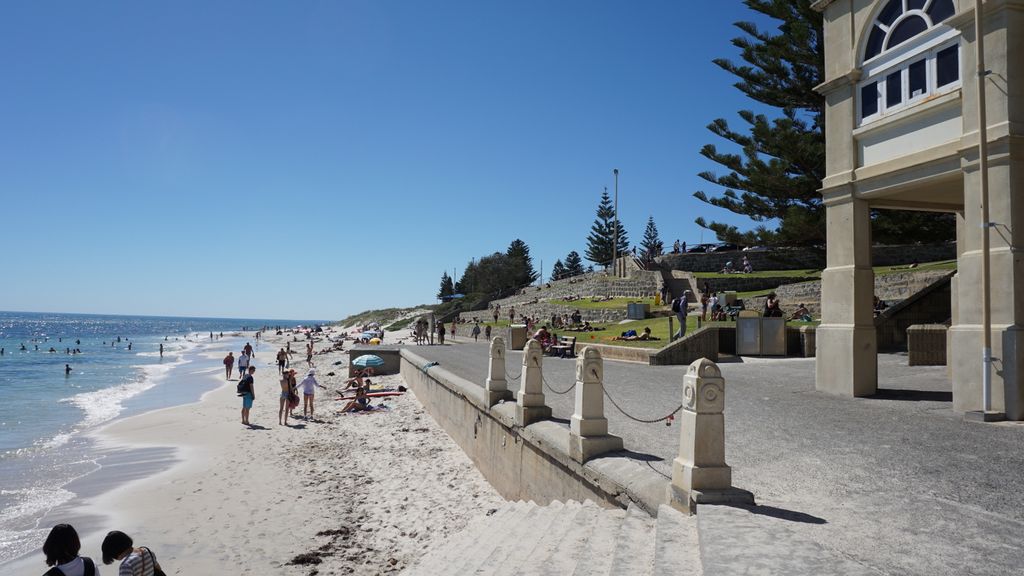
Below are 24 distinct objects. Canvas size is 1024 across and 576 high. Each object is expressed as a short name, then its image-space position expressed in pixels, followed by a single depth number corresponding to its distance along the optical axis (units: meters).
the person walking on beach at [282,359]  32.28
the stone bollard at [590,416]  6.45
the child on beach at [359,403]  19.80
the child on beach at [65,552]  4.41
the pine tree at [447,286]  107.93
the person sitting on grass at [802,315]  21.61
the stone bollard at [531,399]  8.55
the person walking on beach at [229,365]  35.69
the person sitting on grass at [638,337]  21.89
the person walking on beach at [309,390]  19.22
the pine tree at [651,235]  101.71
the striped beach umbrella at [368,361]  25.47
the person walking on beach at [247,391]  18.11
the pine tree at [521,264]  79.12
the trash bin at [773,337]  17.20
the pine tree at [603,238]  84.31
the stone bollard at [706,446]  4.64
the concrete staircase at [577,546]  4.11
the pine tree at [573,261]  103.75
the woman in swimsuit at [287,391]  18.12
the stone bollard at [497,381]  10.49
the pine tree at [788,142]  20.86
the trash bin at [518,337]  26.73
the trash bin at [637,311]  29.38
